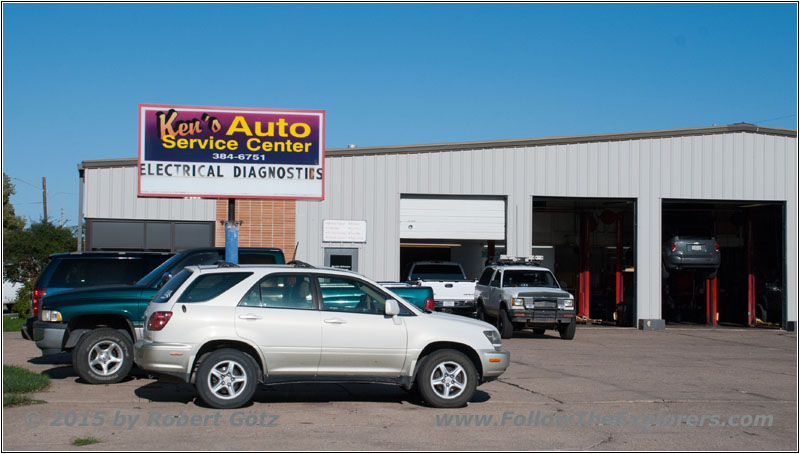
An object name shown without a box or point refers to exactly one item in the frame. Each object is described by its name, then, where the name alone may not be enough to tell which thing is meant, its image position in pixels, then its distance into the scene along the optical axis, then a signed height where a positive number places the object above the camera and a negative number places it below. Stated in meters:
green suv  12.07 -1.13
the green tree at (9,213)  63.75 +2.51
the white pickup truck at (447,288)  24.67 -1.07
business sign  17.38 +2.04
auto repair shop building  25.61 +1.69
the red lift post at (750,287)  29.80 -1.15
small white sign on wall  25.72 +0.56
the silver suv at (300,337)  9.56 -1.00
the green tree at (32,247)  45.62 -0.01
